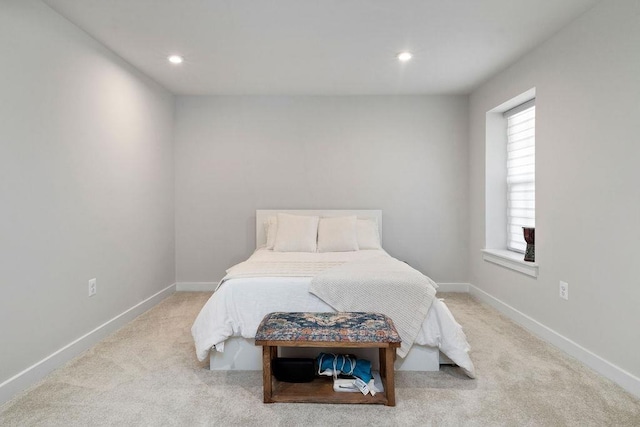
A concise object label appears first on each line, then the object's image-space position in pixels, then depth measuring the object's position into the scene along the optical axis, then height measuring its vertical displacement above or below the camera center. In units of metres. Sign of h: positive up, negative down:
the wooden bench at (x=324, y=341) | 1.88 -0.69
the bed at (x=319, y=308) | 2.24 -0.64
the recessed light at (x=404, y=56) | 3.12 +1.32
